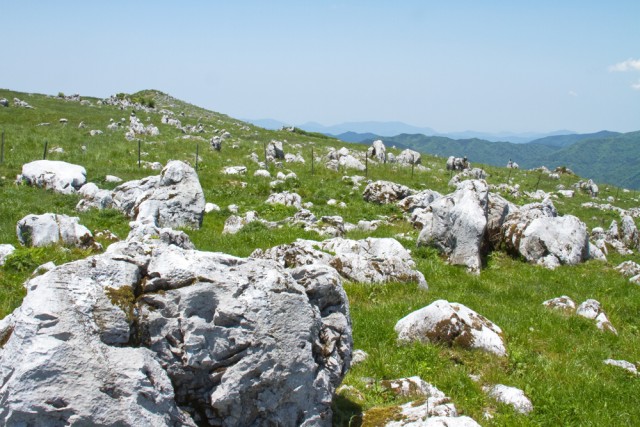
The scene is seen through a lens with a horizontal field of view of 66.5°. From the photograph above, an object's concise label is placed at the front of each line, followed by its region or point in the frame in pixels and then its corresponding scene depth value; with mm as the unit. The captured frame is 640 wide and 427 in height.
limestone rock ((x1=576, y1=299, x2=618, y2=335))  12758
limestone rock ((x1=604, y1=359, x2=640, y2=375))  10367
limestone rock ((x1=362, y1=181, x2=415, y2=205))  31250
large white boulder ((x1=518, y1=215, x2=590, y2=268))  20359
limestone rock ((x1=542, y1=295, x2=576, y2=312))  13906
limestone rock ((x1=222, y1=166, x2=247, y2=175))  35547
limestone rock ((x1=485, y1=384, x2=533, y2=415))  8367
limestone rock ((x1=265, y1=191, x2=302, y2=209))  27969
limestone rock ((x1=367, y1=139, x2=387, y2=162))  57656
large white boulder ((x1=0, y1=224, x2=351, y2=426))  4648
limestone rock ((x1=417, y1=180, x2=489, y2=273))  19125
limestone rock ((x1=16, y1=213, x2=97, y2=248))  15906
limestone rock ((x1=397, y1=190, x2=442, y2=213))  28927
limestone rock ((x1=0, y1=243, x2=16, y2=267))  13909
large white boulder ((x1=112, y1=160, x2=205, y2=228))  21172
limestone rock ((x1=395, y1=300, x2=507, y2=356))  10594
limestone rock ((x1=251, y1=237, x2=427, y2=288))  14891
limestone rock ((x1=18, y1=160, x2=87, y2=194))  26503
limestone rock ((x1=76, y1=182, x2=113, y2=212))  23319
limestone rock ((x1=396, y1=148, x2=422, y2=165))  56969
